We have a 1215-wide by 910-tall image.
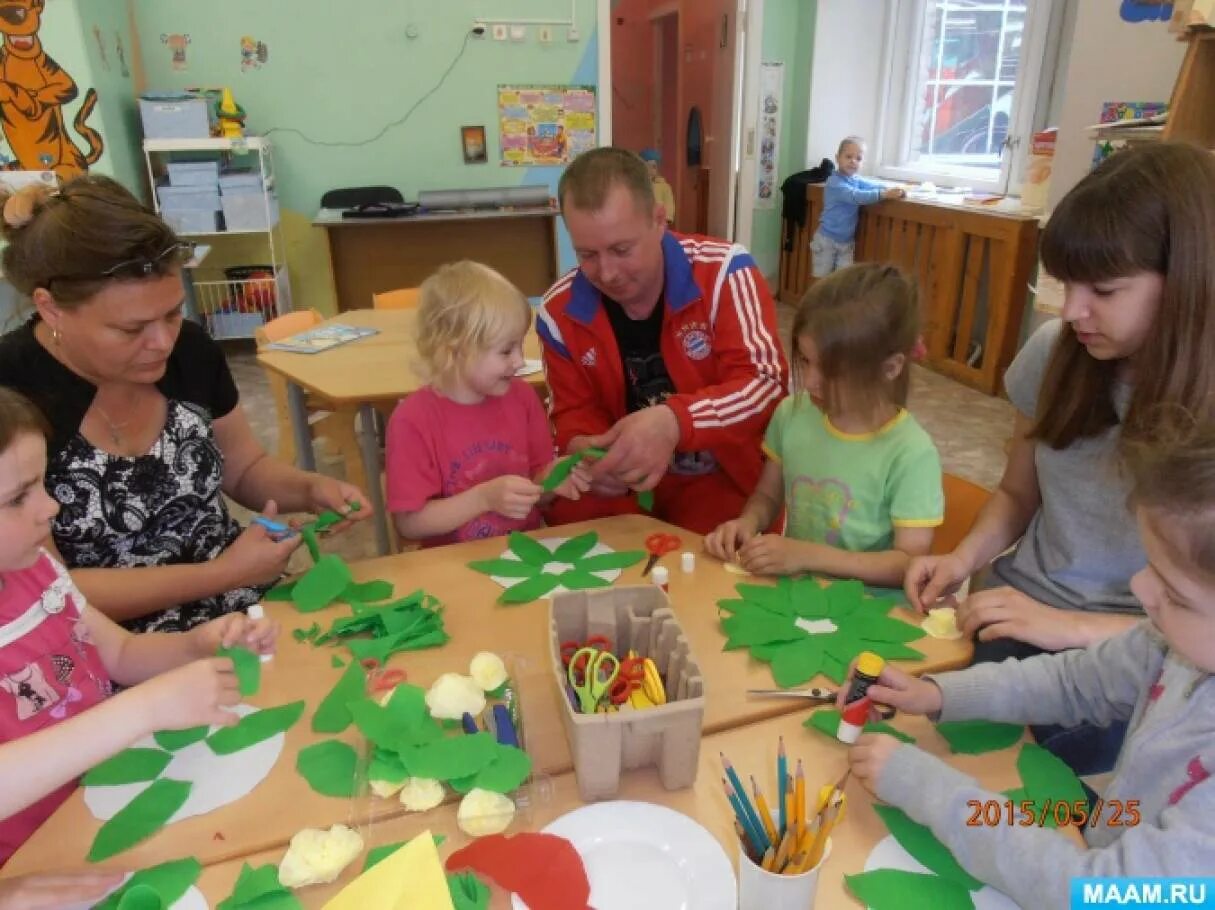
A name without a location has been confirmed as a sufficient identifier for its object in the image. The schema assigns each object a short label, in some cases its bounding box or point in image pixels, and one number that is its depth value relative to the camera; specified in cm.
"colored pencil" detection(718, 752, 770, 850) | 70
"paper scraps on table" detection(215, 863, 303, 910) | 74
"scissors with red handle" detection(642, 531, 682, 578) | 134
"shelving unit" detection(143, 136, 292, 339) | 434
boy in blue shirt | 509
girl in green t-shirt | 129
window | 442
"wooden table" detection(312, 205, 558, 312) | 454
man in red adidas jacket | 158
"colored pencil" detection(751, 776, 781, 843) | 71
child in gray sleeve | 72
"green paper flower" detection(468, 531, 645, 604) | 124
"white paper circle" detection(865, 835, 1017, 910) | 75
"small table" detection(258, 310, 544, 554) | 223
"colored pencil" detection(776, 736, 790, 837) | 71
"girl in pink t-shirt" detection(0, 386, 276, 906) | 79
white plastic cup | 68
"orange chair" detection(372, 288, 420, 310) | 335
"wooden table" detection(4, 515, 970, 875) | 82
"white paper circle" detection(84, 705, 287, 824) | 86
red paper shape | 75
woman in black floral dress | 121
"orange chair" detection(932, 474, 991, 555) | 152
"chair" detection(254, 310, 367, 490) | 282
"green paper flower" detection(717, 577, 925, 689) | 105
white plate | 75
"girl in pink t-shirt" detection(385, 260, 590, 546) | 149
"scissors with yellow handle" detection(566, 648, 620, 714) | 85
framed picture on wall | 485
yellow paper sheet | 72
